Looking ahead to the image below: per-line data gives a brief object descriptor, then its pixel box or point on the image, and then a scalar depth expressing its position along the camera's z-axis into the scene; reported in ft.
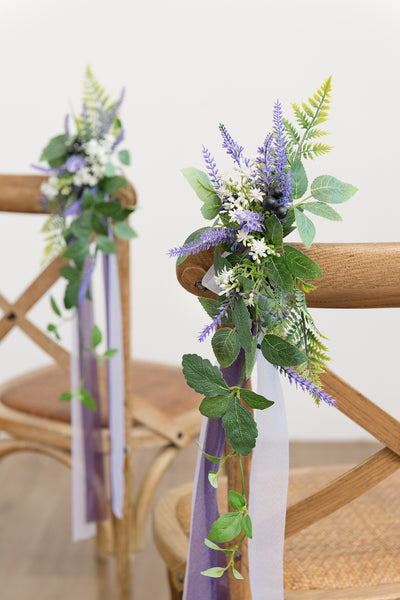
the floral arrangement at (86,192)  4.45
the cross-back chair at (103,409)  4.62
